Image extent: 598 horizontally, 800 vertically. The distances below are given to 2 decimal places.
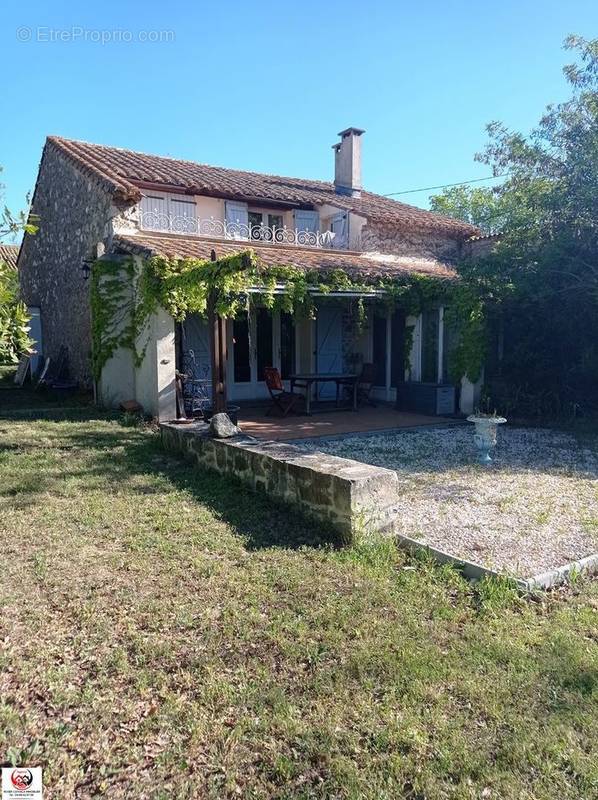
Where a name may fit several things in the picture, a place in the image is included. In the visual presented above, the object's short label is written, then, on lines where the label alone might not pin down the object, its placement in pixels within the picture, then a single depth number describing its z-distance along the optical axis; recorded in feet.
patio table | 37.37
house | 37.32
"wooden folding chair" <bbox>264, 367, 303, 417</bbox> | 38.08
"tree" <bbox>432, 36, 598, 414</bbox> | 33.37
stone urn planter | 25.26
